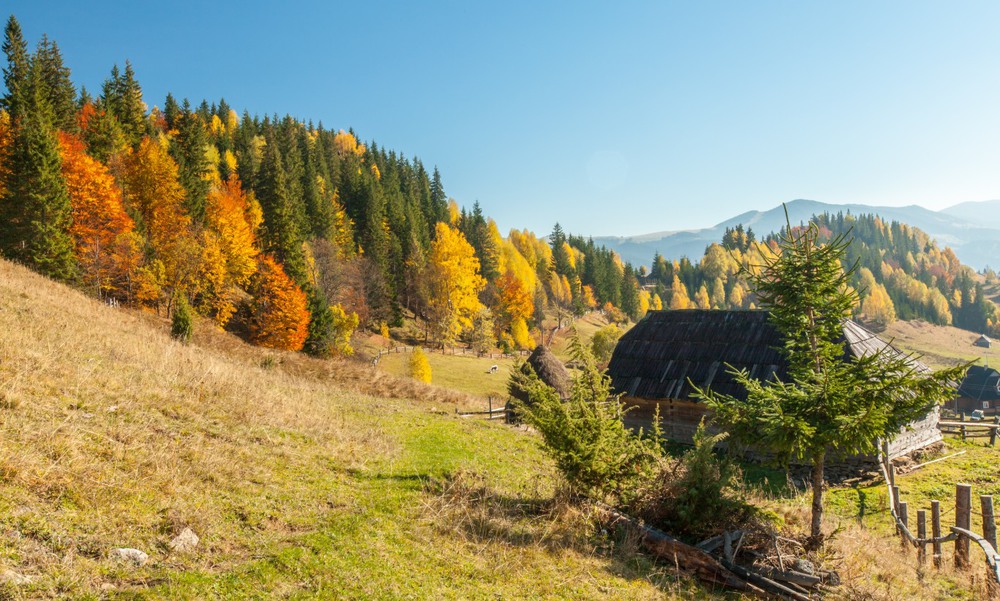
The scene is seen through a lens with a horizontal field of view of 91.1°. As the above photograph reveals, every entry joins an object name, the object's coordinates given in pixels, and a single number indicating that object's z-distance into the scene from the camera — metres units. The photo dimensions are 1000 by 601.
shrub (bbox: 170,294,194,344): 24.66
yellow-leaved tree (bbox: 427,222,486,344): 57.94
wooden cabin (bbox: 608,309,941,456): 22.05
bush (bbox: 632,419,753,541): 9.33
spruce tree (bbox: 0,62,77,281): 29.77
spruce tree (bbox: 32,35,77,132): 44.34
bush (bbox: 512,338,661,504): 9.77
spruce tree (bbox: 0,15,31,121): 40.25
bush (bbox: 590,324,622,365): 61.06
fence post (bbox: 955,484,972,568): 10.69
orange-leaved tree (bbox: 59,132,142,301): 33.69
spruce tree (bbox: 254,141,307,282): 48.28
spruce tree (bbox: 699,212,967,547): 8.80
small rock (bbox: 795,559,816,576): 8.32
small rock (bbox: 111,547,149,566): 5.37
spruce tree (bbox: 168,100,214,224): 45.53
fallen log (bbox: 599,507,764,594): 8.25
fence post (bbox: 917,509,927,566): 11.78
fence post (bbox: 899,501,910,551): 11.97
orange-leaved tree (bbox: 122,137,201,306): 38.00
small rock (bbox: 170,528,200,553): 5.85
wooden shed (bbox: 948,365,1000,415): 63.91
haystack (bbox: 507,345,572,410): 28.41
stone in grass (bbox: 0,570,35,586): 4.41
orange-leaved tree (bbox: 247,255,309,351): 41.25
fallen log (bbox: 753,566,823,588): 8.10
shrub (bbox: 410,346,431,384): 41.35
